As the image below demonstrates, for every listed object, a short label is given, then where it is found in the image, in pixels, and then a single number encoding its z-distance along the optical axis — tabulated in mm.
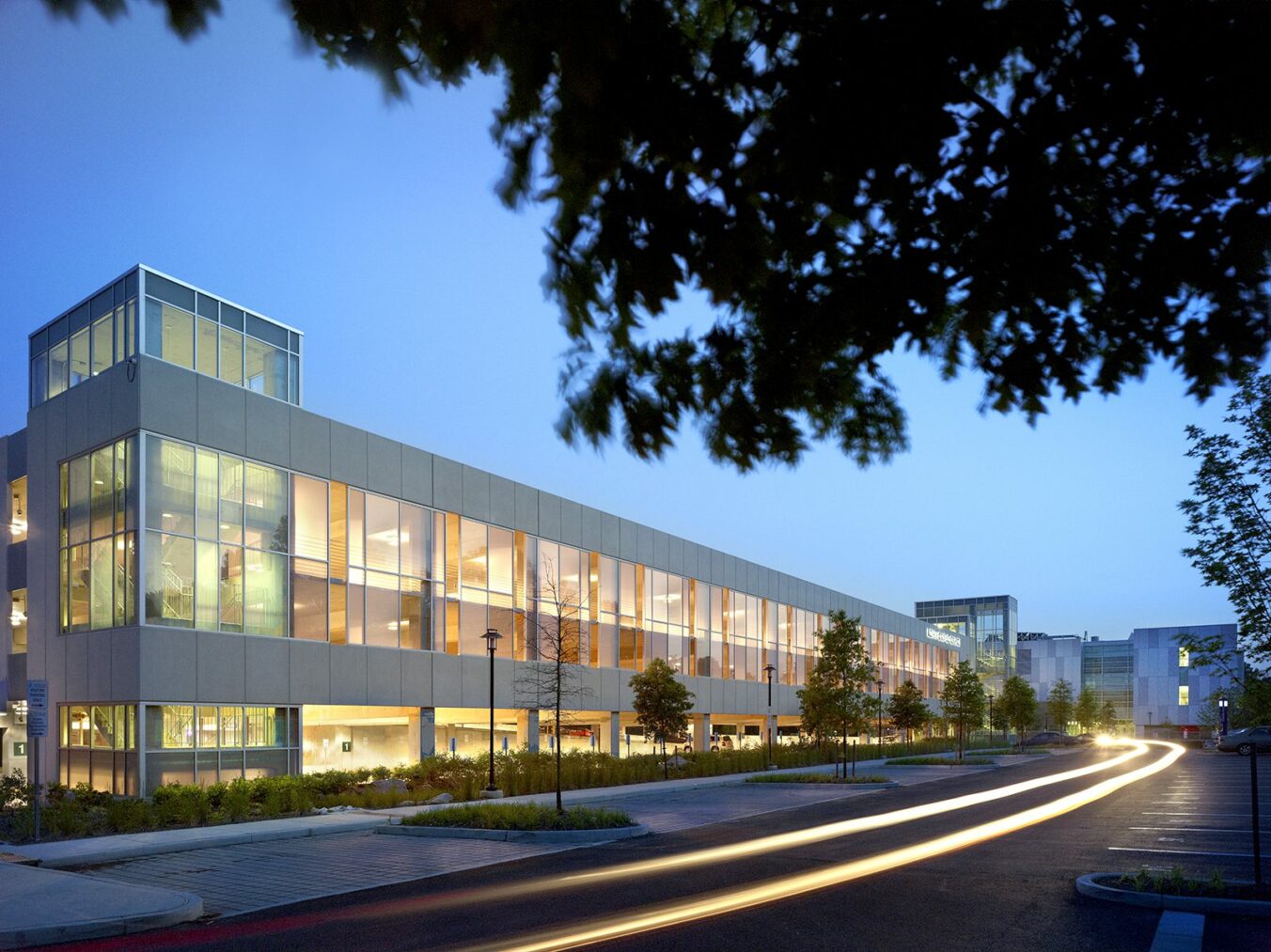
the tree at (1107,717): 125438
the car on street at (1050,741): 89188
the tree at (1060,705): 106000
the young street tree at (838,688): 41406
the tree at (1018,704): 79750
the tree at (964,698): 59031
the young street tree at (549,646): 40219
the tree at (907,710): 64625
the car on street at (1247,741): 61688
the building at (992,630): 122812
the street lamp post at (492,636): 30531
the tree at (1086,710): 111625
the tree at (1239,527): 13500
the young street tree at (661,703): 40438
